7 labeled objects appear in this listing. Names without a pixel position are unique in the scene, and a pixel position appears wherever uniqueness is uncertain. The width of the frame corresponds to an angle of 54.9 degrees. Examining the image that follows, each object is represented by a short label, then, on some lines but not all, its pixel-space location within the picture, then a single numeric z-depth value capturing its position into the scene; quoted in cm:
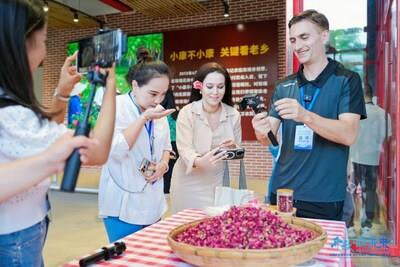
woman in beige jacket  207
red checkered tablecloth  111
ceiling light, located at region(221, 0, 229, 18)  638
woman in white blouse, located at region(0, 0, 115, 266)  77
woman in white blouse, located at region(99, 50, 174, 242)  156
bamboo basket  95
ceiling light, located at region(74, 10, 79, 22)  661
